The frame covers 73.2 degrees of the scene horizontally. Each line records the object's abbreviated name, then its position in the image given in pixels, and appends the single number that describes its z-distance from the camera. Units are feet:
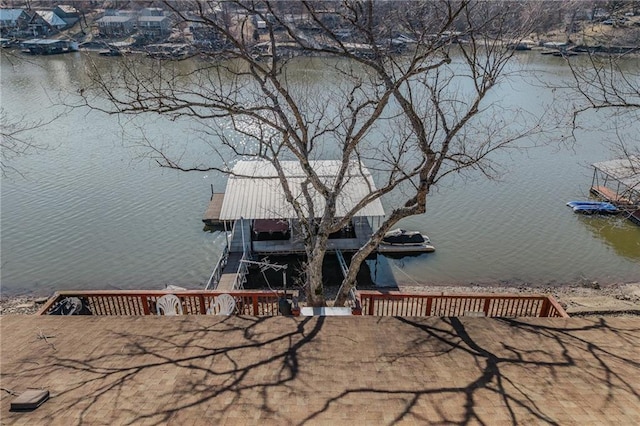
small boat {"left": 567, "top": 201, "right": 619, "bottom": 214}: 58.49
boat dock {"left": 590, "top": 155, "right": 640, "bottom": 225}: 56.85
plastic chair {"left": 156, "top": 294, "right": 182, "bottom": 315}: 24.35
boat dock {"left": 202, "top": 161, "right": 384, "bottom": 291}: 44.24
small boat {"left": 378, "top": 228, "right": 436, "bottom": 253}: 49.08
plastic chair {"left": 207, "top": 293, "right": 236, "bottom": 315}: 23.98
